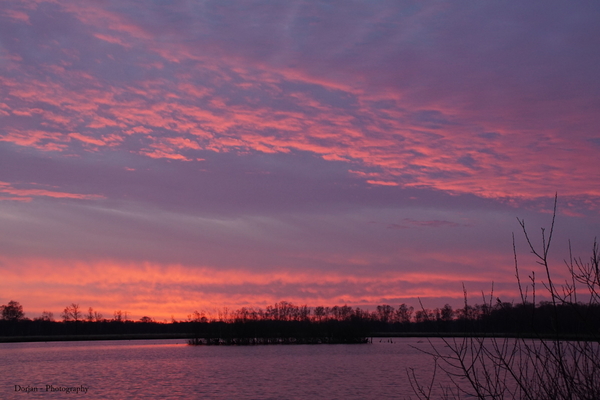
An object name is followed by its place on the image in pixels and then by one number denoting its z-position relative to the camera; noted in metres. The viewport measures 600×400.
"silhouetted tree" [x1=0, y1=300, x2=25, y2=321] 195.62
